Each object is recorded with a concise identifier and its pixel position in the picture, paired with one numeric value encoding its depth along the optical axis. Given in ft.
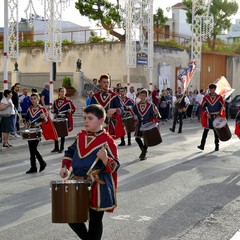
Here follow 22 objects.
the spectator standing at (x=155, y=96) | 76.07
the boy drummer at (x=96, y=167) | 15.67
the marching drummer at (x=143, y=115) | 39.68
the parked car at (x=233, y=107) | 95.12
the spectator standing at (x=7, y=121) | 46.61
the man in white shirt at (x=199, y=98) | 88.74
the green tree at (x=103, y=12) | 102.12
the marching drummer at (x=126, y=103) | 46.52
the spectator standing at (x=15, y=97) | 52.10
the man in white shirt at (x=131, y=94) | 72.71
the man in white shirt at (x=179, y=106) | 64.59
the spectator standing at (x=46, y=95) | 60.37
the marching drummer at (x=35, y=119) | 33.76
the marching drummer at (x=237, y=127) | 37.16
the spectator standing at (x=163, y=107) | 79.36
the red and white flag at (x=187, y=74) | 76.98
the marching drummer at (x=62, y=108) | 43.60
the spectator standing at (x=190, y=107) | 87.91
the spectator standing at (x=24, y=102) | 59.11
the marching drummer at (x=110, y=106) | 35.31
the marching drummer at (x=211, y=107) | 43.61
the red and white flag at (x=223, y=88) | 54.03
